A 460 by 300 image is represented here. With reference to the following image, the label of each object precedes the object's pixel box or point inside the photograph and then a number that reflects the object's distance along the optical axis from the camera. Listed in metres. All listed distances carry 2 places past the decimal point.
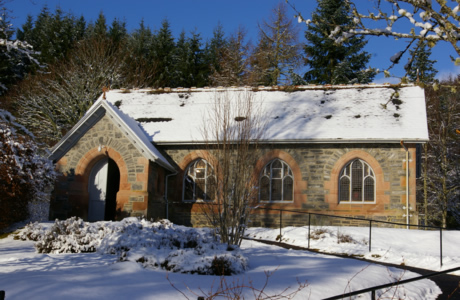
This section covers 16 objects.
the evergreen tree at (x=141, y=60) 34.50
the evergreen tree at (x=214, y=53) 38.34
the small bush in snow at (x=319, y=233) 14.71
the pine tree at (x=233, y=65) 34.16
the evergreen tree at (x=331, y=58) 32.88
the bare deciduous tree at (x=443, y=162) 28.50
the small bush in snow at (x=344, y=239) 14.13
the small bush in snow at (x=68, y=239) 10.95
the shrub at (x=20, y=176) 13.07
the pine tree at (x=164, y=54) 37.37
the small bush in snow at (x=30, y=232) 12.80
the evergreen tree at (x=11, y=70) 11.57
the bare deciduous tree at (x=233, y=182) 11.74
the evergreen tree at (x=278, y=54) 34.91
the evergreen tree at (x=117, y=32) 39.07
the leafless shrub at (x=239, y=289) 7.50
